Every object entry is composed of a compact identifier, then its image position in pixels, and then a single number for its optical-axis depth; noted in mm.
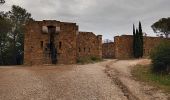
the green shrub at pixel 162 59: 11716
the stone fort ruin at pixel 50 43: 15502
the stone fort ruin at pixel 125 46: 20271
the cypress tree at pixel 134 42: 20377
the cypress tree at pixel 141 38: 20338
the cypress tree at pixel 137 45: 20260
